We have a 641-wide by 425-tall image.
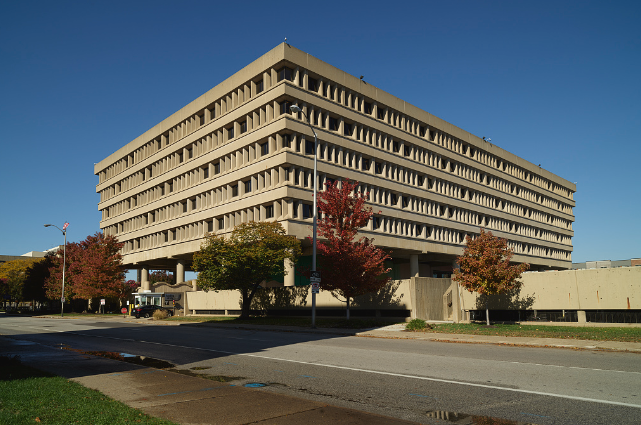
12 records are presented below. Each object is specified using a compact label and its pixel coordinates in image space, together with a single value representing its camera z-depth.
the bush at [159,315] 44.56
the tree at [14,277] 95.88
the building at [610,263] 101.26
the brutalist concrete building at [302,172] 42.31
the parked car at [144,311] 46.94
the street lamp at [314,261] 26.93
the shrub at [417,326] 23.78
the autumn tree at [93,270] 58.06
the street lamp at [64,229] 57.12
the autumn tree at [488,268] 23.94
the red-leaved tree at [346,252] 27.81
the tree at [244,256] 33.97
